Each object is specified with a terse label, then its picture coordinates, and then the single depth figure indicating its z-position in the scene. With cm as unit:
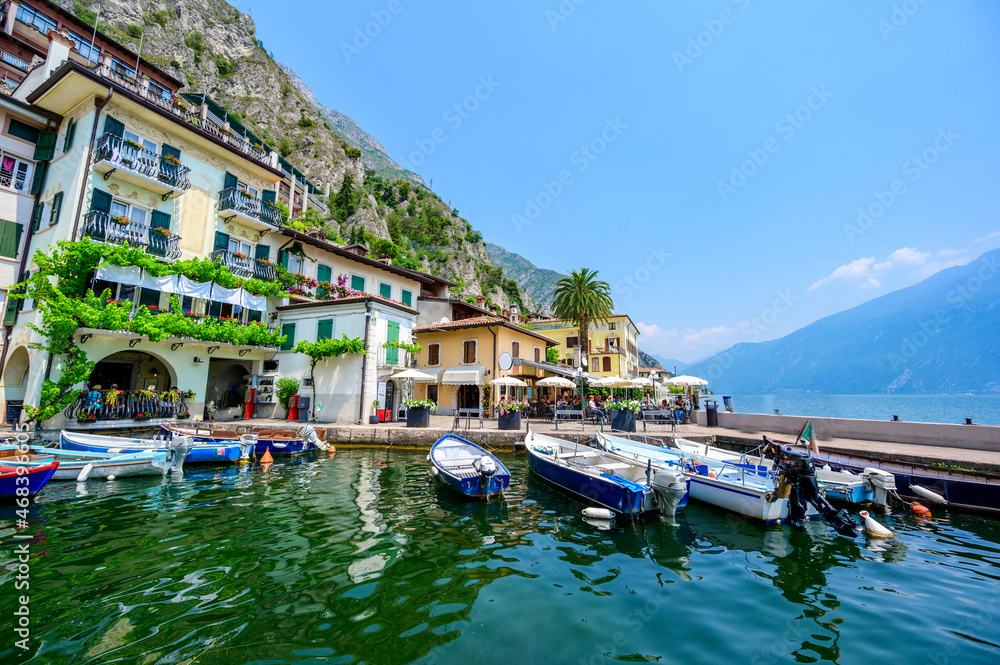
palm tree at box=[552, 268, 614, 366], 3256
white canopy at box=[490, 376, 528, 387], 1941
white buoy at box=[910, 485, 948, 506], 888
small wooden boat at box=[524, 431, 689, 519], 793
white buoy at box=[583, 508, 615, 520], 771
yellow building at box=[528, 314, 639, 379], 4416
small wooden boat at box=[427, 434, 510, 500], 893
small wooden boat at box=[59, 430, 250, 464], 1069
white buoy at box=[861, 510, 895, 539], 739
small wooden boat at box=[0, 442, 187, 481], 948
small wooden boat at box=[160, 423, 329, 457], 1321
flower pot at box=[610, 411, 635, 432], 1620
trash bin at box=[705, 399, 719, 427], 1805
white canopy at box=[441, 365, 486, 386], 2228
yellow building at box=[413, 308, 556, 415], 2300
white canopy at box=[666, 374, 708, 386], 1897
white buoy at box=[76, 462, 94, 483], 949
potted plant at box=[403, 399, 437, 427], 1750
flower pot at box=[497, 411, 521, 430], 1691
